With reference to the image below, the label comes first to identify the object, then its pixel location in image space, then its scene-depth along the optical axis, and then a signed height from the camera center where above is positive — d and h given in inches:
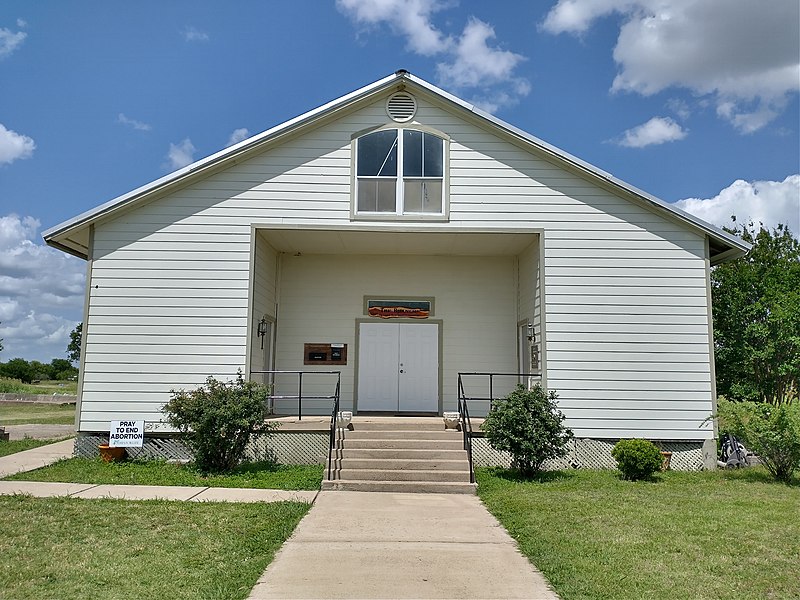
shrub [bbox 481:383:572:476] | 436.5 -34.3
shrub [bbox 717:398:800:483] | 429.2 -31.8
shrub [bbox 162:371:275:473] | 429.4 -31.4
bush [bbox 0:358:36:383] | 2251.5 -6.9
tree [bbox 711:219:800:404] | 723.4 +57.5
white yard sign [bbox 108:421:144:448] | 476.4 -46.5
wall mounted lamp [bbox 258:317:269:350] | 536.9 +37.4
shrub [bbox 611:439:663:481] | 439.8 -52.7
